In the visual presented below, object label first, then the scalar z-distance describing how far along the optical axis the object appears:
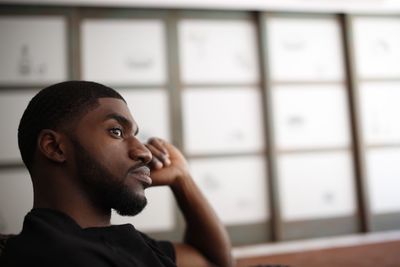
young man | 0.81
